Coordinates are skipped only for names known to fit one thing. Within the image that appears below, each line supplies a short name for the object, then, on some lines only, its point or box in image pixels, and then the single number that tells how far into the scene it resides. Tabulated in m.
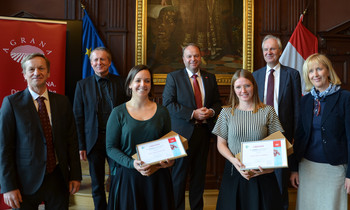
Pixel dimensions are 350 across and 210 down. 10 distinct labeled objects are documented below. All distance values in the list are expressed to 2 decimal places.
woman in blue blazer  2.16
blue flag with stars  4.30
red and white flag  4.55
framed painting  4.43
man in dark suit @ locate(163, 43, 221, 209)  3.08
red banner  3.79
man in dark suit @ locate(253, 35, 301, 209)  3.01
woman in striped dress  2.06
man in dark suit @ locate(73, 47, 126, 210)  2.93
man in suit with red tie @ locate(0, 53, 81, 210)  1.91
